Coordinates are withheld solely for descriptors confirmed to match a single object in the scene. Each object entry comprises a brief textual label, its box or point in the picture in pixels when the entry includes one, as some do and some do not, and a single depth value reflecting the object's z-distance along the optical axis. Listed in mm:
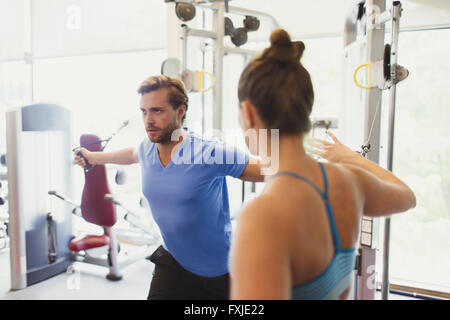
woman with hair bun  566
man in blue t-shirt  1460
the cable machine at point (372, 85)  1583
